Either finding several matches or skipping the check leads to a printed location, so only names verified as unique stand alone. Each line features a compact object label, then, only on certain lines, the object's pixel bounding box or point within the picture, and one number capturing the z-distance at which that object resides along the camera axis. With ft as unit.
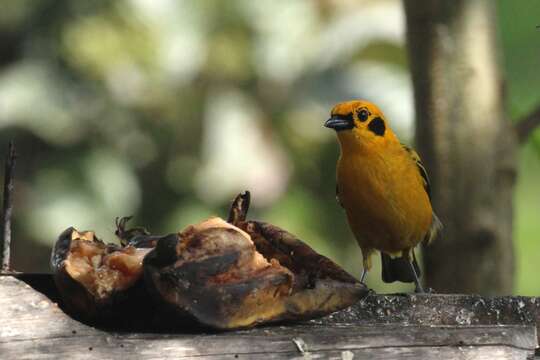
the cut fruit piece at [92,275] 18.79
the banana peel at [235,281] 18.81
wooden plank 18.38
